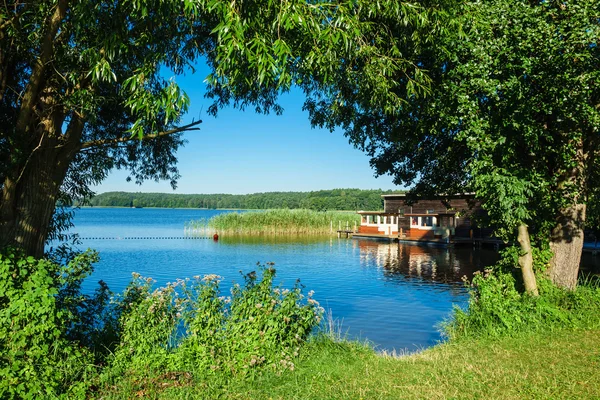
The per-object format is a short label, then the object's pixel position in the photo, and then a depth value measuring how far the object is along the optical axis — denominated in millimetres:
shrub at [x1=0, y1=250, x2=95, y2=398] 5441
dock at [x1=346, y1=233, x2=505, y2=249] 39484
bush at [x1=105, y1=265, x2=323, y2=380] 6582
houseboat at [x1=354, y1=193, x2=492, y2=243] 43312
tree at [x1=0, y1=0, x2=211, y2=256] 5926
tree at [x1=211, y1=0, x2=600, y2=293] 8219
